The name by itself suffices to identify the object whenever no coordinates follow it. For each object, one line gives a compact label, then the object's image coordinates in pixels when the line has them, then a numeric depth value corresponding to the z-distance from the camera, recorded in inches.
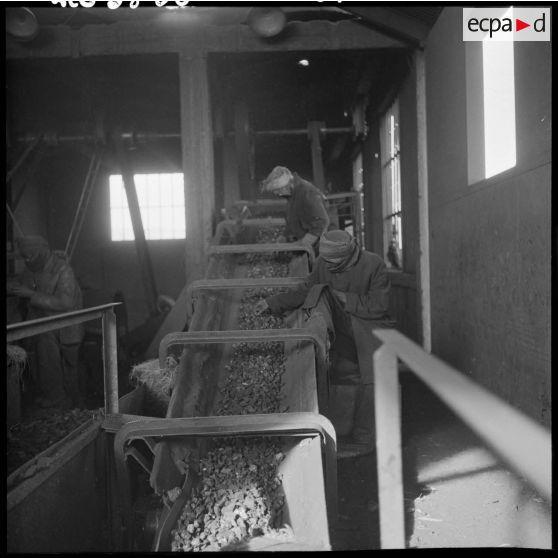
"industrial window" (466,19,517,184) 143.3
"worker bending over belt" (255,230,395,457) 144.8
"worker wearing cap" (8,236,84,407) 191.6
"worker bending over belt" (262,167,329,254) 201.2
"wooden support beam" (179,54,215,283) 213.0
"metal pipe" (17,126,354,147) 277.6
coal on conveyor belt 86.3
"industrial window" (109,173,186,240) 414.0
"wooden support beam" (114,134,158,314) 278.4
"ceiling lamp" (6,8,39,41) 211.3
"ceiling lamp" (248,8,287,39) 208.0
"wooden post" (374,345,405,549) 61.4
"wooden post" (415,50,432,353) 220.7
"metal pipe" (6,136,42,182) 278.2
